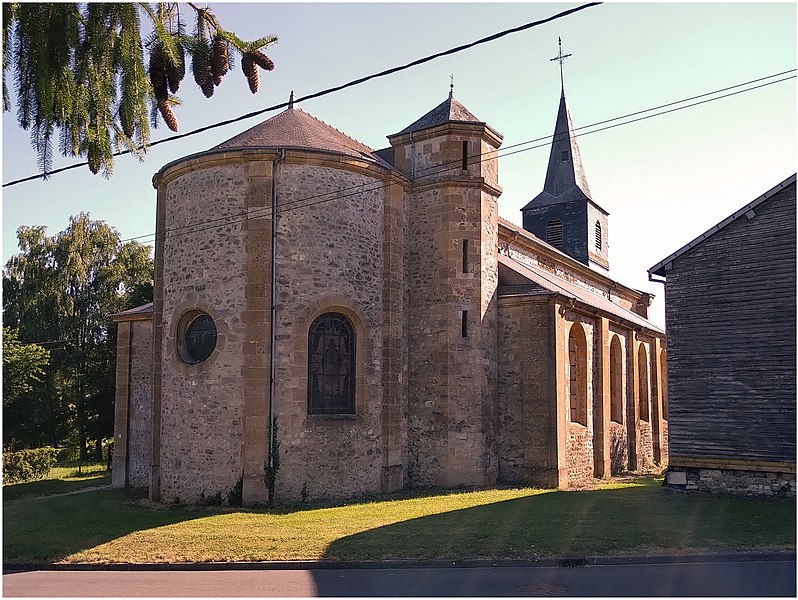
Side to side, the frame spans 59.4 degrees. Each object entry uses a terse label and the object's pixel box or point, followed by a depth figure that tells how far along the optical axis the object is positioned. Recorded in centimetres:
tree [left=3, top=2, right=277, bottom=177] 513
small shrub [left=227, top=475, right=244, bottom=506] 1681
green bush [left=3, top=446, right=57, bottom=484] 2558
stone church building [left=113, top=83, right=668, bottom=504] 1730
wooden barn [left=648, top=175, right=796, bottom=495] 1631
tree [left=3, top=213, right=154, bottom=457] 3566
